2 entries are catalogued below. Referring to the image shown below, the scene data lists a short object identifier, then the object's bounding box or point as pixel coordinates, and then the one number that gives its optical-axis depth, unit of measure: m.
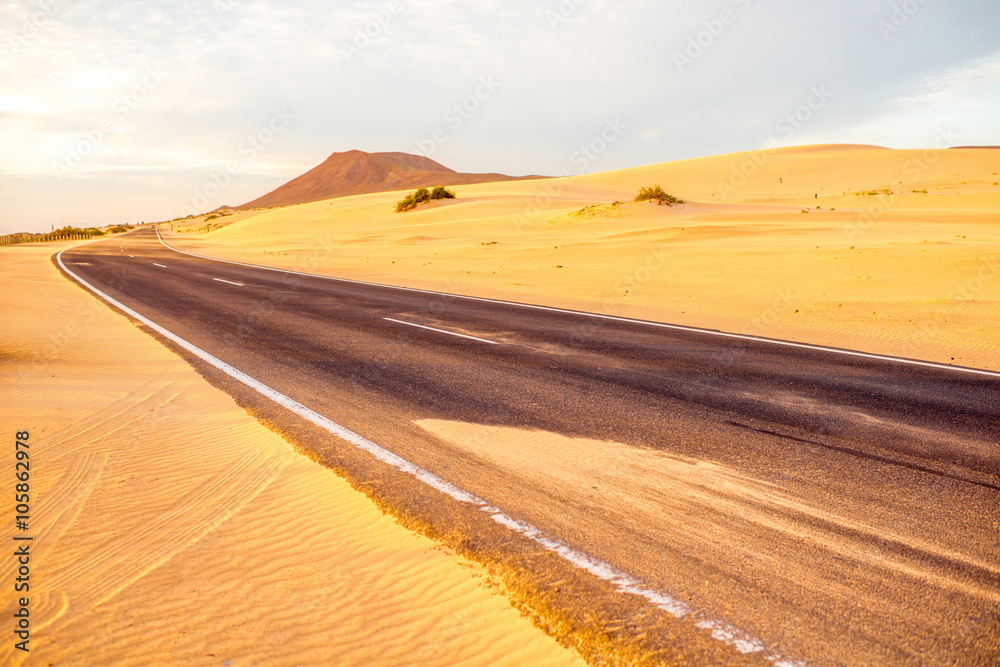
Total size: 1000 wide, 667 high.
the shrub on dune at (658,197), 42.75
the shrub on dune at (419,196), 60.53
